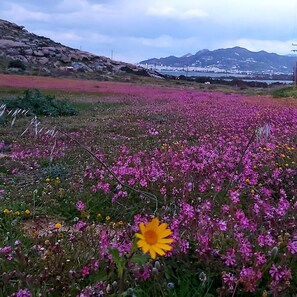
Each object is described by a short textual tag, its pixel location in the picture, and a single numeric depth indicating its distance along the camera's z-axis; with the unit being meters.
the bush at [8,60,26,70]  28.74
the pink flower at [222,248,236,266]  1.47
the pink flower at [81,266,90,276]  1.43
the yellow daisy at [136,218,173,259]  1.02
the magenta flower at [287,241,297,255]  1.47
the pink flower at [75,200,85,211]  2.18
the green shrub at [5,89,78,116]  9.22
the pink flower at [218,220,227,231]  1.57
